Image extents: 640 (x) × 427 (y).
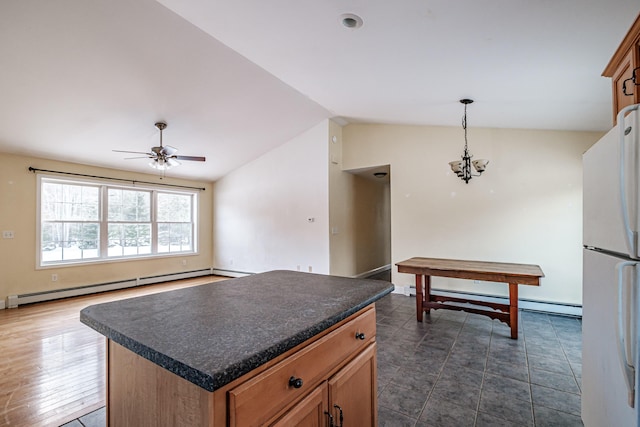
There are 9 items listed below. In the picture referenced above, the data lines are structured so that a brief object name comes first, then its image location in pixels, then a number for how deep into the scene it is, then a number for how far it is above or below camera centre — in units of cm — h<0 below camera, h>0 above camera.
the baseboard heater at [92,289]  453 -129
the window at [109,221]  493 -9
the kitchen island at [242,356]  77 -43
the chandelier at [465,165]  349 +63
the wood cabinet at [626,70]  141 +75
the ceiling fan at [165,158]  379 +79
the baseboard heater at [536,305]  390 -125
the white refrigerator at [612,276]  109 -27
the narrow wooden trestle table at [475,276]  306 -67
